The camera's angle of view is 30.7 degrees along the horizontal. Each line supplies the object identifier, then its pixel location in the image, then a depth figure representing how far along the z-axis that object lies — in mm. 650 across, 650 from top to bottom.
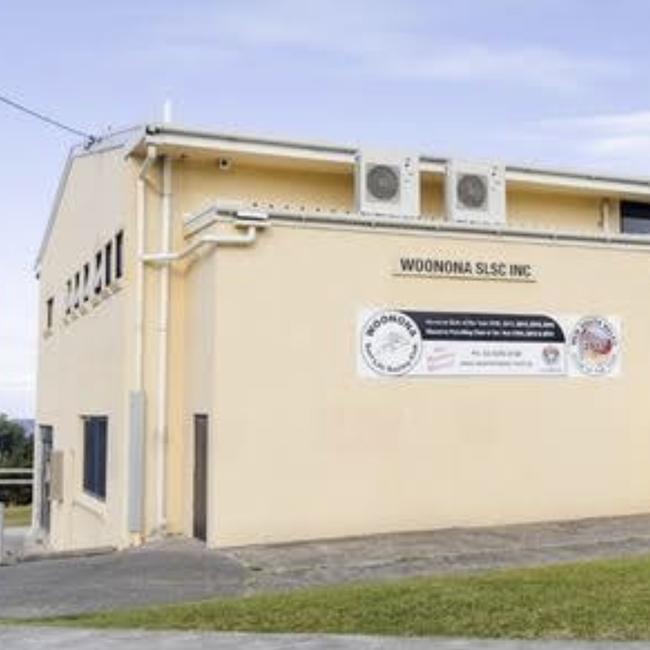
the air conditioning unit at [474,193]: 18141
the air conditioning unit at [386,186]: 17406
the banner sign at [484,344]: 16625
